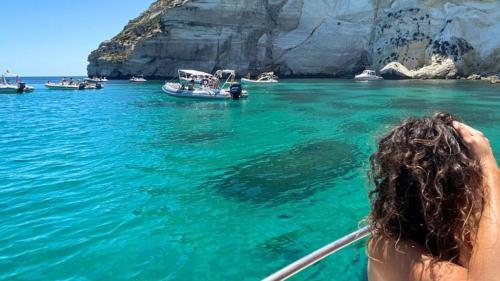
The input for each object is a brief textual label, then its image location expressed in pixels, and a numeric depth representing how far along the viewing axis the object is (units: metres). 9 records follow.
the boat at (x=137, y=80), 91.88
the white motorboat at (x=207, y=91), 44.06
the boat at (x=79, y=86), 69.44
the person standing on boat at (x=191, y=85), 46.00
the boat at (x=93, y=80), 82.56
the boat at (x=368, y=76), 77.12
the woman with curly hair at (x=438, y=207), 2.17
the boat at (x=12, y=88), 63.12
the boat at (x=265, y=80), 76.46
